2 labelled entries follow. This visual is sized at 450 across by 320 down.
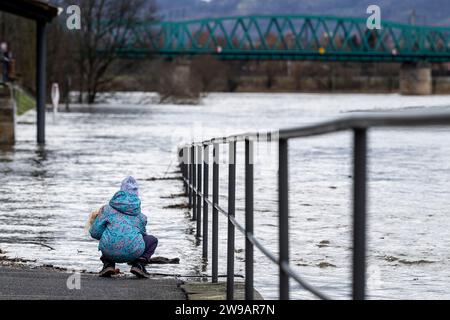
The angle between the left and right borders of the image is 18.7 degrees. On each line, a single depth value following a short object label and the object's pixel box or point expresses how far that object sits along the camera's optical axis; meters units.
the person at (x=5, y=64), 38.34
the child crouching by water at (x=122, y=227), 9.34
